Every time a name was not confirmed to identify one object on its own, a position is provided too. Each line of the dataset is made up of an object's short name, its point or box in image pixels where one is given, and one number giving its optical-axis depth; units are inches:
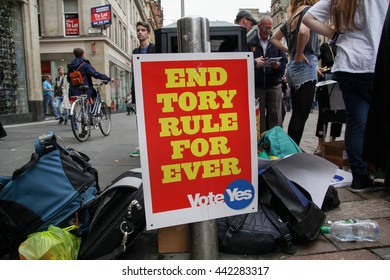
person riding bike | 258.8
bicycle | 229.1
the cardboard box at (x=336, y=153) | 142.6
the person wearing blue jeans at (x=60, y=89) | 435.5
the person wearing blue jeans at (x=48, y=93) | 512.7
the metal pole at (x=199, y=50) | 61.9
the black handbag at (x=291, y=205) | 75.5
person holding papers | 160.2
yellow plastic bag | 65.8
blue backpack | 74.8
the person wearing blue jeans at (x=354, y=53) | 100.1
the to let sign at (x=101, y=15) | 754.8
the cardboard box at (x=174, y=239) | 75.3
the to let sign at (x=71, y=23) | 802.2
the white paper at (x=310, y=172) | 88.7
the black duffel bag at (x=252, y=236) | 72.6
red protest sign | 60.7
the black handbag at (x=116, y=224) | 71.1
